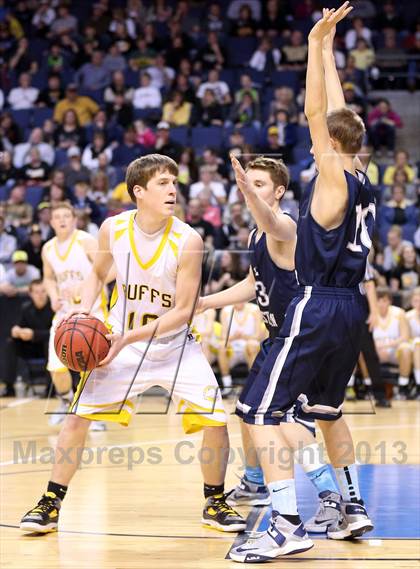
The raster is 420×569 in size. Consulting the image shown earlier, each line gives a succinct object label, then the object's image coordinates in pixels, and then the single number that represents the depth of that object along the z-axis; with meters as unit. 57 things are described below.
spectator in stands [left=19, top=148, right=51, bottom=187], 15.56
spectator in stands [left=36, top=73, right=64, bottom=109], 17.44
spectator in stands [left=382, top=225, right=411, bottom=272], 13.03
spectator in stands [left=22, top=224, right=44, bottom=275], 13.36
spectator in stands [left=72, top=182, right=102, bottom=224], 14.00
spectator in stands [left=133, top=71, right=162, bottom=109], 16.98
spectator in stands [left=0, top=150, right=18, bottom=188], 15.80
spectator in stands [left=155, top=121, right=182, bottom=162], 15.08
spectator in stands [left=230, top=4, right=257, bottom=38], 18.31
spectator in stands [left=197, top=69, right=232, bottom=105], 16.64
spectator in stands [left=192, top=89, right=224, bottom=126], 16.20
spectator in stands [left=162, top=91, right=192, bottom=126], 16.41
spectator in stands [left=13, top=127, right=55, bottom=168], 16.02
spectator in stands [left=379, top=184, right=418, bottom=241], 13.72
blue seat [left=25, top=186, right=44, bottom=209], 15.05
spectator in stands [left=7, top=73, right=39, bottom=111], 17.61
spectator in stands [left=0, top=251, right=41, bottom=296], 13.09
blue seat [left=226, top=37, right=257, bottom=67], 18.09
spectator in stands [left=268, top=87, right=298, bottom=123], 15.59
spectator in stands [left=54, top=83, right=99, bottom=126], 16.95
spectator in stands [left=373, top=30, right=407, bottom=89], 17.33
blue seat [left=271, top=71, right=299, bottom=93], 16.78
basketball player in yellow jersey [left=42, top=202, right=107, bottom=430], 9.42
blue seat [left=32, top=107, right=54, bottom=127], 17.06
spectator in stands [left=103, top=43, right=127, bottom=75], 18.00
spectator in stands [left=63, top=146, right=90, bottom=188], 15.02
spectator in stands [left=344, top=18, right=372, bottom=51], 17.34
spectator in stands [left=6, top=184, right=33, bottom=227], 14.25
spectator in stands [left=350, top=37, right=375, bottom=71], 17.08
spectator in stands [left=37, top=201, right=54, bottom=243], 13.68
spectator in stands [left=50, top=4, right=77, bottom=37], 18.97
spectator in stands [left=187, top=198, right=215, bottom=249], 13.02
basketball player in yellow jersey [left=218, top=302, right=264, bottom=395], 12.16
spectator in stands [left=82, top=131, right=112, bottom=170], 15.67
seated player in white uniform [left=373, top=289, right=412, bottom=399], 12.25
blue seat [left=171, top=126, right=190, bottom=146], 15.90
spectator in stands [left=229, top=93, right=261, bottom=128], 16.02
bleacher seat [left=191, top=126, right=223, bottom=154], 15.71
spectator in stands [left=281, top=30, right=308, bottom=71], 17.31
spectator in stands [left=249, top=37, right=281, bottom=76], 17.39
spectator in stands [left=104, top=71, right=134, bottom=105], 17.08
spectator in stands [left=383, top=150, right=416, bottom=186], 14.39
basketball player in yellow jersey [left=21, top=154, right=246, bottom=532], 5.38
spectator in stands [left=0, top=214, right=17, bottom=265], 13.38
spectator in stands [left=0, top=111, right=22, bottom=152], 16.64
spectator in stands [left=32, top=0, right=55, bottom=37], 19.16
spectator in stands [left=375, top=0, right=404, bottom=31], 18.14
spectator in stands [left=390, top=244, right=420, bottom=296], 12.78
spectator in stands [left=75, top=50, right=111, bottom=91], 17.92
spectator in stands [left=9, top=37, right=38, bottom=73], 18.46
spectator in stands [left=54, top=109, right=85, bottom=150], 16.27
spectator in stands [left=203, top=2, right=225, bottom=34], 18.64
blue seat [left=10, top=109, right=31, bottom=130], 17.17
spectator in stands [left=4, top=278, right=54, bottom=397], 12.28
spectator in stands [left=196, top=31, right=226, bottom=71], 17.81
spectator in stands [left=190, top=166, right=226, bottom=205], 14.04
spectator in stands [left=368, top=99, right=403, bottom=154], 15.90
